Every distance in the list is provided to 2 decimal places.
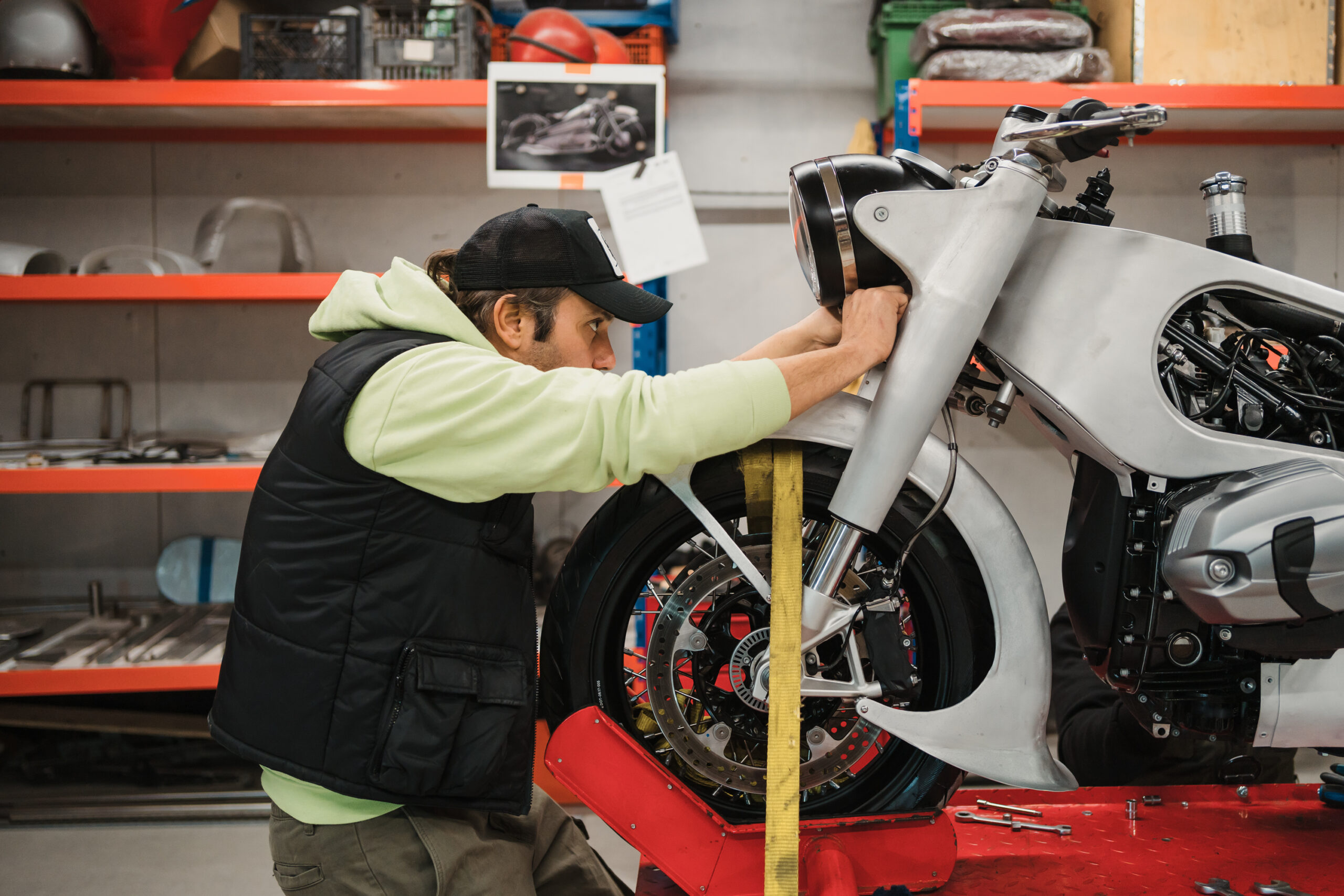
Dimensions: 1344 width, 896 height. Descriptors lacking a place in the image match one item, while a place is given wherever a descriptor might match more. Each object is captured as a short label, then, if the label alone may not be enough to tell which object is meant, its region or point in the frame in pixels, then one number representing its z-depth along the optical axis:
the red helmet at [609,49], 2.45
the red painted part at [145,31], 2.31
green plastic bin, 2.57
